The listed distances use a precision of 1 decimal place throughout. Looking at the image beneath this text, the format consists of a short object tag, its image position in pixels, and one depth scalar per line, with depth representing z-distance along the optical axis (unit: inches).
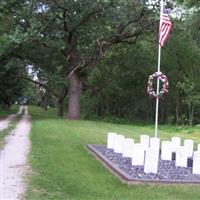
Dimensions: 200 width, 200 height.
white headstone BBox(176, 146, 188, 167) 488.7
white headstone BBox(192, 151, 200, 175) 444.8
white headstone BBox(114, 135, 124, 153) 575.1
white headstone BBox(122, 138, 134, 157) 525.1
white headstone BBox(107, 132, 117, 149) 621.0
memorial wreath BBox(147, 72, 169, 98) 641.6
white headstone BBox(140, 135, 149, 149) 579.3
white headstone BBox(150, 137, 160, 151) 538.9
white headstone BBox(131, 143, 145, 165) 455.8
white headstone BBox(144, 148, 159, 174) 428.5
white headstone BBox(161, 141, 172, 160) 536.1
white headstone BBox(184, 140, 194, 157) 550.9
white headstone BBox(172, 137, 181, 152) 568.6
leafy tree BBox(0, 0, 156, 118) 1278.3
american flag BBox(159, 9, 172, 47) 628.7
